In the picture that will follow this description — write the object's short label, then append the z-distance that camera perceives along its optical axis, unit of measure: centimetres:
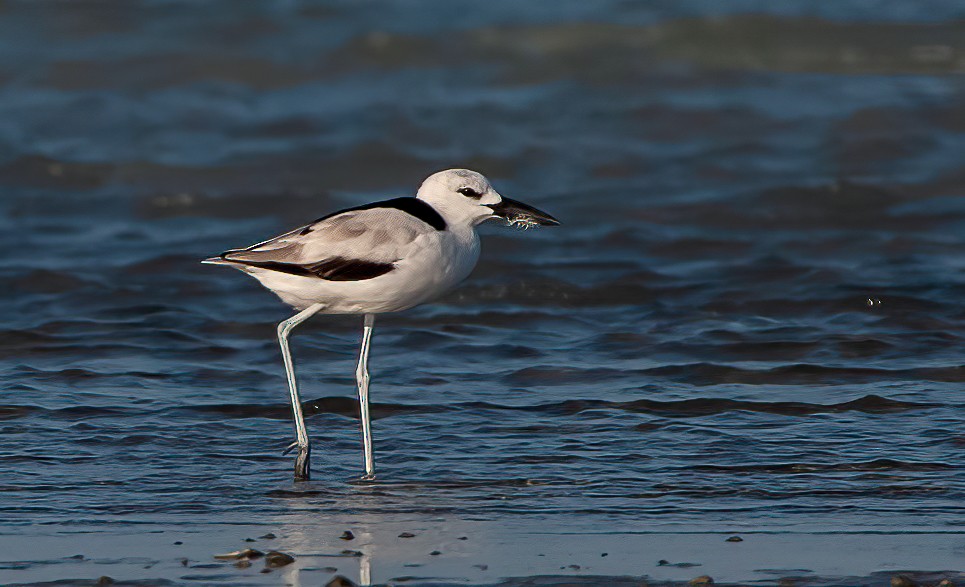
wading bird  1383
